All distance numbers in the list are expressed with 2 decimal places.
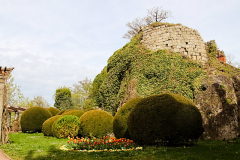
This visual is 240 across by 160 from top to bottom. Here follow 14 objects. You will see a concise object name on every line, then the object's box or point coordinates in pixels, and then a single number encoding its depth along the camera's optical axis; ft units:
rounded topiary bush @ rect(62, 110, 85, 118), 46.32
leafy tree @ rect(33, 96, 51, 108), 124.77
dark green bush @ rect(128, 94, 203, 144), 22.89
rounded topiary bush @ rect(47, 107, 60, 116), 66.98
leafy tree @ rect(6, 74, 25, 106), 86.90
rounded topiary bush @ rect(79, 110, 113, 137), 36.55
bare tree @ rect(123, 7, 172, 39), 91.76
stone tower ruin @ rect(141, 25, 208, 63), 45.52
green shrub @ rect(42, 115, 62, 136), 44.23
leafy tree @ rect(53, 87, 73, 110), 89.92
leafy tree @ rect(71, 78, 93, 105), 139.15
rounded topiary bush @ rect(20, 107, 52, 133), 55.52
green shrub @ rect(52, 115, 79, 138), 38.52
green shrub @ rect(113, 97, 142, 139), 30.07
